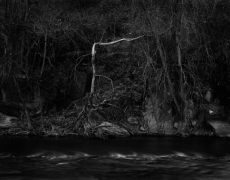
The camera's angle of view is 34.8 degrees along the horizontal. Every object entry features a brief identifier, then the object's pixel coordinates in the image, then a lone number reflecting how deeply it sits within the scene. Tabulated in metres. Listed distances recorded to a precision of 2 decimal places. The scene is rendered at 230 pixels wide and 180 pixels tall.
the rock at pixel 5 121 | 14.80
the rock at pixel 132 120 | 15.31
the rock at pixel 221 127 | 14.41
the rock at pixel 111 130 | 14.10
